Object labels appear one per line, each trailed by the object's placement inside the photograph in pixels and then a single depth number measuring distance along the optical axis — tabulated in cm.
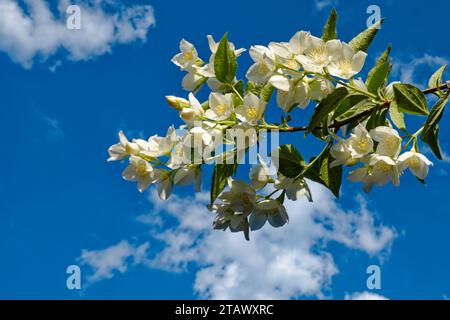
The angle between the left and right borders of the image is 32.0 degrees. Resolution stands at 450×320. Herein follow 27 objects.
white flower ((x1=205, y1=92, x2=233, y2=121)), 61
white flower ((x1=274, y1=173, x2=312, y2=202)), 63
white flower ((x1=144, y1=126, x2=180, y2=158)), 62
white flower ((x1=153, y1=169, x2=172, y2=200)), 63
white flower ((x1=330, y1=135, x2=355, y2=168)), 58
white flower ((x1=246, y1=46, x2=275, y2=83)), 59
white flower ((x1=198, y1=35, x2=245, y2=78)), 65
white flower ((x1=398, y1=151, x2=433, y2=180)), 58
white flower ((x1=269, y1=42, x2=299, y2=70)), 59
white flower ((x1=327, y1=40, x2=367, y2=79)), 58
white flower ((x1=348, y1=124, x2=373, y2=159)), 58
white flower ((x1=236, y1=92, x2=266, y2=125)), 59
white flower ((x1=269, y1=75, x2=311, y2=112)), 58
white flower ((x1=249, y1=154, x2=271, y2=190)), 62
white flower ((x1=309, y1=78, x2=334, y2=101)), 59
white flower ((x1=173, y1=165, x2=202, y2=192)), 62
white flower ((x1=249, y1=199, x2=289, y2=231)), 63
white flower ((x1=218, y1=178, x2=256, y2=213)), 61
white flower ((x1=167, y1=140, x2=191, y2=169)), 61
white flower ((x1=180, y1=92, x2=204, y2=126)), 59
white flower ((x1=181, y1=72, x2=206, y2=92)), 67
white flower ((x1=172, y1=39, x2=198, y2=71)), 68
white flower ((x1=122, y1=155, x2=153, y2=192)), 63
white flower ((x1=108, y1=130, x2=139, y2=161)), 63
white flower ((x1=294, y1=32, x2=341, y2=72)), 58
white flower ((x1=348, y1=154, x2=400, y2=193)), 58
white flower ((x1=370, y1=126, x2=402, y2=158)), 57
